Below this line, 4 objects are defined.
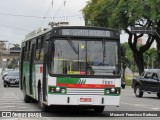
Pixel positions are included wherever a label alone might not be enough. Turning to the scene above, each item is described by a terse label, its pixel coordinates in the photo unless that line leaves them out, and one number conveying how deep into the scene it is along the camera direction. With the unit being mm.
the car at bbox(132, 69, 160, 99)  30534
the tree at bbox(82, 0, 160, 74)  52969
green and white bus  16438
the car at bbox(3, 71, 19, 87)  45438
